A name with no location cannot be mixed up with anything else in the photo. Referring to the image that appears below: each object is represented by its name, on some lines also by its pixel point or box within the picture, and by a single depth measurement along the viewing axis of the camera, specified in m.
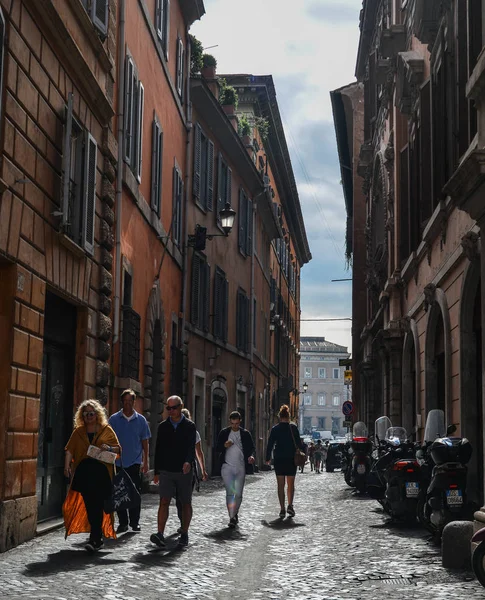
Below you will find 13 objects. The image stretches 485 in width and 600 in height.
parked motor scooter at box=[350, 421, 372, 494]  21.41
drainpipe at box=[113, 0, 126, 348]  16.30
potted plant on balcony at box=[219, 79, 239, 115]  31.53
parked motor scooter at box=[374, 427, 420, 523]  13.34
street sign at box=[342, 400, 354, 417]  39.75
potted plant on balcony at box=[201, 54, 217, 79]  29.44
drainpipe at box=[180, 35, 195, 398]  24.58
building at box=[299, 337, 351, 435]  135.25
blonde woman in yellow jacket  10.45
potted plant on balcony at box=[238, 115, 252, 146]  35.53
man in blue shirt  12.73
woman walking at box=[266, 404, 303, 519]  15.12
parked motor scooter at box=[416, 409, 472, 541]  11.11
